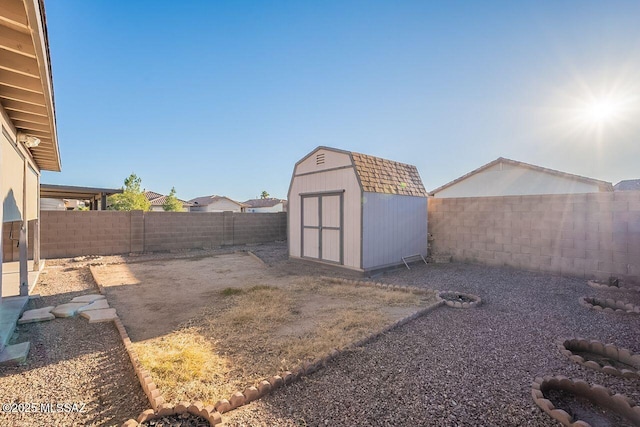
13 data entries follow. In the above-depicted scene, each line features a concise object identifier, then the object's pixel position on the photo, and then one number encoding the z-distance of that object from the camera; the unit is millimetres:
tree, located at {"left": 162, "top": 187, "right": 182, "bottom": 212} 31891
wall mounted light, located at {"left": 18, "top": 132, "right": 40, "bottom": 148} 4582
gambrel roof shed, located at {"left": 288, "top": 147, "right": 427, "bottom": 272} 7000
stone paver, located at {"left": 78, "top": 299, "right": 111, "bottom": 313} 4452
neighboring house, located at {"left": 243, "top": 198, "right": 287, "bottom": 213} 45594
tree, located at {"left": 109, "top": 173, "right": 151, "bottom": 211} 26219
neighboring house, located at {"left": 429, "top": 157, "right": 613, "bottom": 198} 12059
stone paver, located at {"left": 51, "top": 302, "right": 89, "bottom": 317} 4234
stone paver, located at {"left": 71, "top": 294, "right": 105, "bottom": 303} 4914
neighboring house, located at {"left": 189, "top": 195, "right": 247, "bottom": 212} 42812
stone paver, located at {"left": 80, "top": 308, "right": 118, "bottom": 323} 4059
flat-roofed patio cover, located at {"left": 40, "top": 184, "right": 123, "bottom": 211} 11494
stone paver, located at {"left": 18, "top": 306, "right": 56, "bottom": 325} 3984
